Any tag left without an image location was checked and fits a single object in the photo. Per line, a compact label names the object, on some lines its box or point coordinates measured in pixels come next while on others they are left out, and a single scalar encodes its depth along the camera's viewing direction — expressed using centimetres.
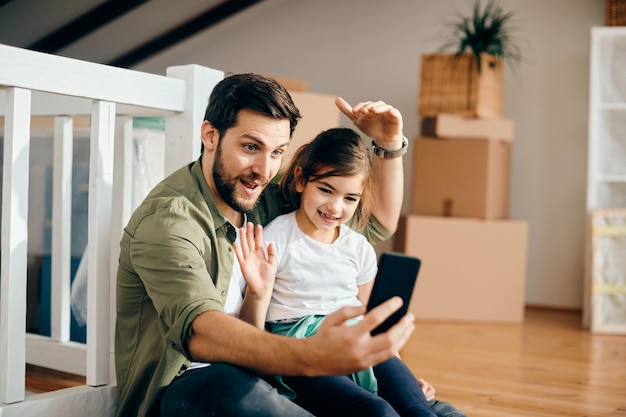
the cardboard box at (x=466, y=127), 374
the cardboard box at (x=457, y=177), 374
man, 114
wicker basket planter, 370
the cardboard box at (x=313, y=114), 348
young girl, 146
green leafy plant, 369
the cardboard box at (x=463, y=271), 373
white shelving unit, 374
